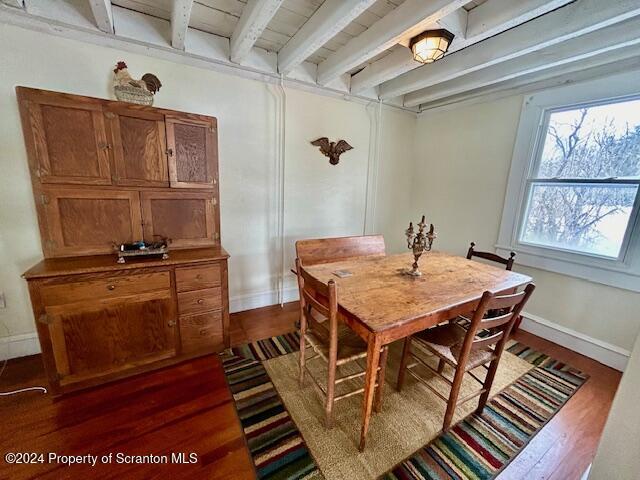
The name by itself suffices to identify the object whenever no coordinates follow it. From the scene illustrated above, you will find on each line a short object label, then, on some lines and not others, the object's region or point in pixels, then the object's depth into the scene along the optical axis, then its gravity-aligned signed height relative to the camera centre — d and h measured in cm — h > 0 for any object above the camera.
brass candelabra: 174 -33
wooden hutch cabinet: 157 -41
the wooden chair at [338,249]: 201 -48
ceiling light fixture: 162 +94
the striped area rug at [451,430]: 128 -135
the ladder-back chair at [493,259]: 200 -50
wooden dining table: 118 -55
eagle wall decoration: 282 +46
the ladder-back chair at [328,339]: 125 -88
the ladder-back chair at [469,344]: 126 -87
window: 198 +13
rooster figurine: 174 +65
